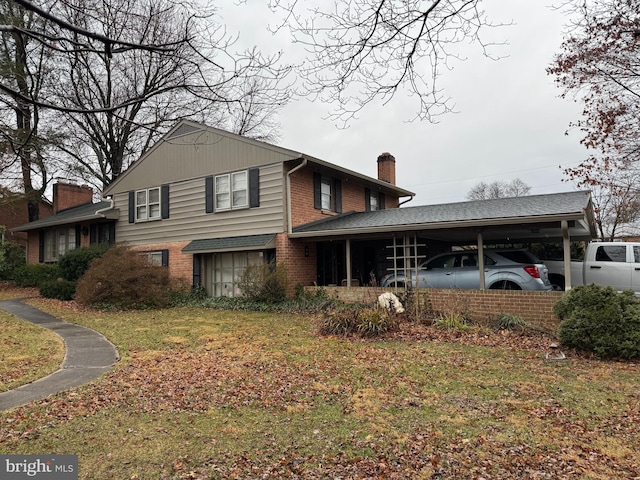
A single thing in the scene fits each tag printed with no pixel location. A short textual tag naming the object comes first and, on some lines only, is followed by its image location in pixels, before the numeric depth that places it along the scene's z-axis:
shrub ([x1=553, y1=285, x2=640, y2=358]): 7.09
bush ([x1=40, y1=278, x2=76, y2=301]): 15.88
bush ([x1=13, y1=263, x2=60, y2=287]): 19.61
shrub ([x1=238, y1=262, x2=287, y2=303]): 13.64
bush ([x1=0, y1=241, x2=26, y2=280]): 21.50
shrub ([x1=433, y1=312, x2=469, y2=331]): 9.54
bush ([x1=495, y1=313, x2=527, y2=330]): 9.62
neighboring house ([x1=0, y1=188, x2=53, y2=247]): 27.55
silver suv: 10.76
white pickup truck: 10.83
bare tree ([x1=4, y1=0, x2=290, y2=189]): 4.41
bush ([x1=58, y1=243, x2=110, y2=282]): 17.03
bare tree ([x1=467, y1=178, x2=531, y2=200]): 54.50
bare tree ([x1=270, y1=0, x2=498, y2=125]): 4.48
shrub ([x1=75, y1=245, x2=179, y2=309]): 13.79
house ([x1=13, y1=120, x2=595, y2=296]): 12.50
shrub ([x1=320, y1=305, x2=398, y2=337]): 9.20
